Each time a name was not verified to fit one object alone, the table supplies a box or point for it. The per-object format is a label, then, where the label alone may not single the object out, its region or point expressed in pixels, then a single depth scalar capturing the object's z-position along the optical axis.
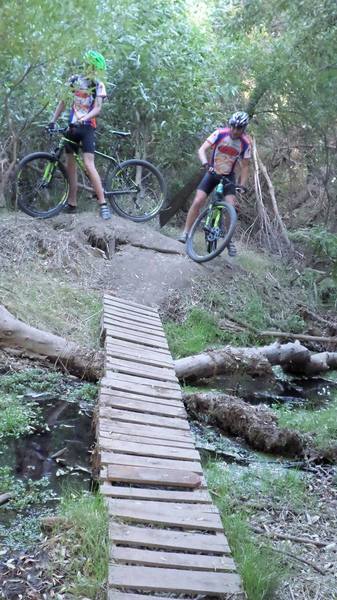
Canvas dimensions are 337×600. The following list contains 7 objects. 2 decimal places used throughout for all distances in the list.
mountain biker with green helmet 8.13
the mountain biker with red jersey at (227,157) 8.41
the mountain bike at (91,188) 8.62
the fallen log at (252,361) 6.60
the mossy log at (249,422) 5.46
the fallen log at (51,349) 6.16
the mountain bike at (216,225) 8.45
